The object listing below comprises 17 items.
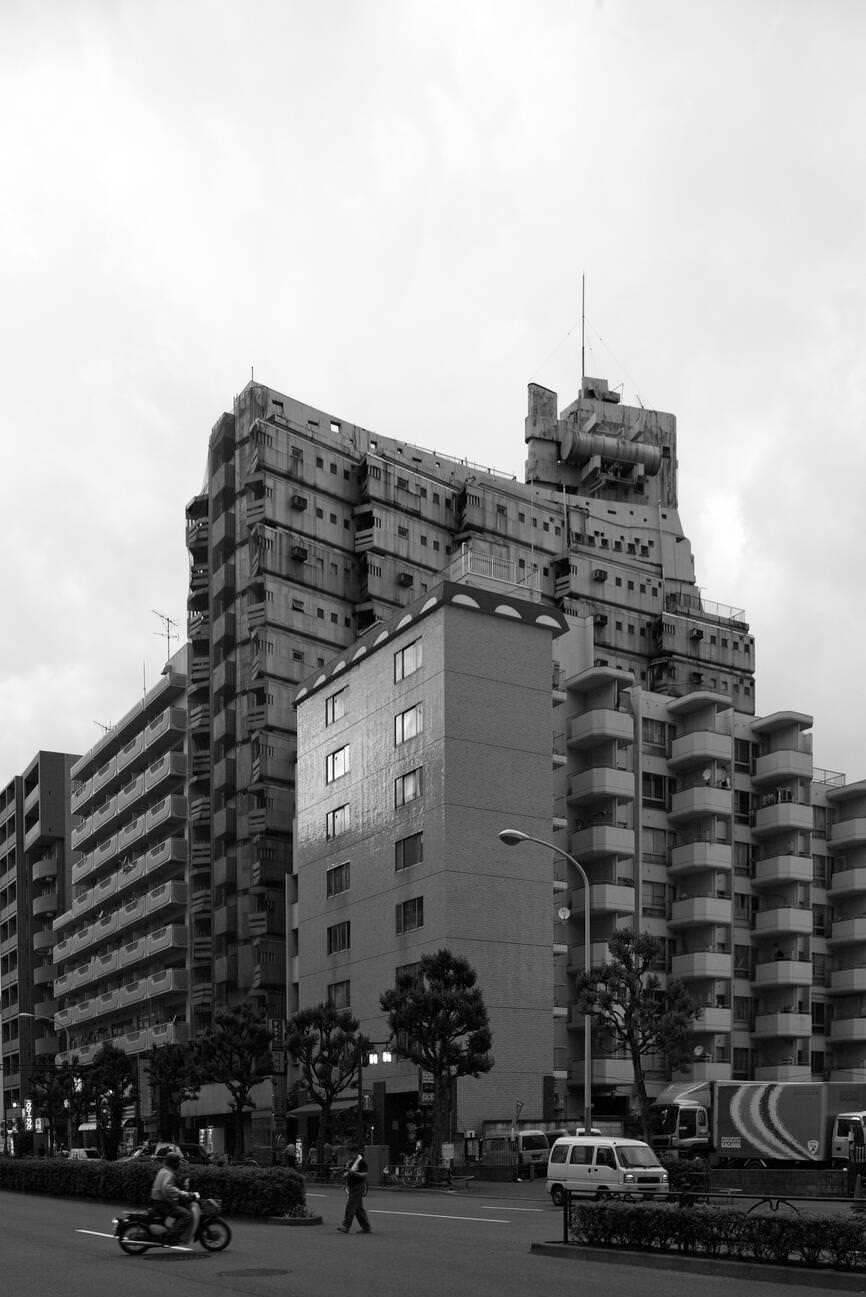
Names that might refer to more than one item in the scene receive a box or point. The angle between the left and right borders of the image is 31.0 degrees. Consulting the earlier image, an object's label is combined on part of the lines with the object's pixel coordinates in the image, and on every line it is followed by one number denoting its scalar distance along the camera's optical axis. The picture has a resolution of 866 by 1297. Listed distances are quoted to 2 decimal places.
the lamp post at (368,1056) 65.65
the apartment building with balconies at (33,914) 146.25
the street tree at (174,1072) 89.88
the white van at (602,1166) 40.78
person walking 31.61
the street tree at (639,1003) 57.97
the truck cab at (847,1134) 54.44
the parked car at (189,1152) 60.09
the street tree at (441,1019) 59.12
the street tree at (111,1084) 98.25
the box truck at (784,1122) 55.56
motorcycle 27.05
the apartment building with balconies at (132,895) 107.31
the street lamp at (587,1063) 52.81
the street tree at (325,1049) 68.44
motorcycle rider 27.11
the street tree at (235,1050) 74.62
